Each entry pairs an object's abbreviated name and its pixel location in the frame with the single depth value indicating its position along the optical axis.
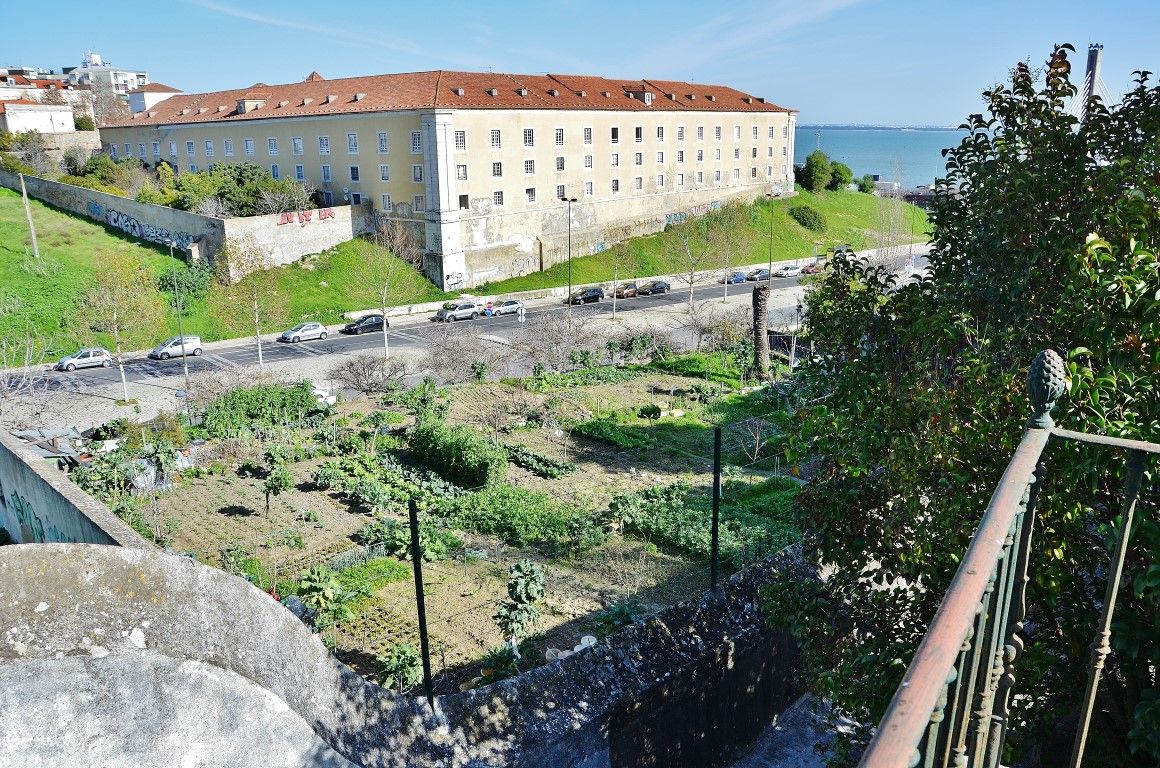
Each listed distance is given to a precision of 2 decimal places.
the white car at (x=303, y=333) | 38.78
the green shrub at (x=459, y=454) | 18.61
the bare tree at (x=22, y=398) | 22.66
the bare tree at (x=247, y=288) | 40.50
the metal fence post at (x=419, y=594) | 8.11
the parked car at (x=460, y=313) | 43.41
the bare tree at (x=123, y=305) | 32.22
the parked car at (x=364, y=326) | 40.62
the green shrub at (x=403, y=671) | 9.84
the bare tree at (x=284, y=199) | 46.25
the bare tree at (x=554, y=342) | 30.98
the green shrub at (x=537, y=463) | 19.39
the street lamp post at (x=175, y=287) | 36.33
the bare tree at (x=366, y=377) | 27.84
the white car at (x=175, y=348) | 35.72
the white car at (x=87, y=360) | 33.78
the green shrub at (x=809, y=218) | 66.56
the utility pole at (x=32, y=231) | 42.41
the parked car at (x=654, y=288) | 50.84
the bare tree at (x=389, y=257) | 44.97
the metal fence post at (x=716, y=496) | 10.23
